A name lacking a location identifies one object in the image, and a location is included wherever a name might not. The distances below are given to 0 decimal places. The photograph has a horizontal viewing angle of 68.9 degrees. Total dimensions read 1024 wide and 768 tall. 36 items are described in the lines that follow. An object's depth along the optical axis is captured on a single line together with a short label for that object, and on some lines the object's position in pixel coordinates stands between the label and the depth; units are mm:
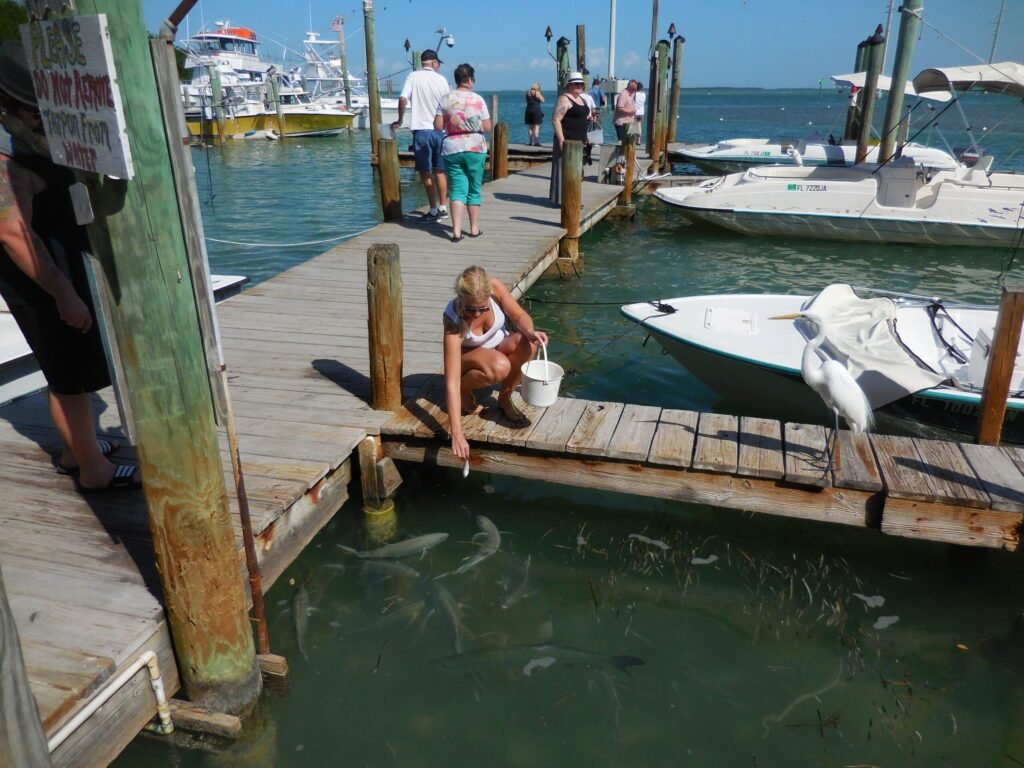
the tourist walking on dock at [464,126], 7828
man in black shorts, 2930
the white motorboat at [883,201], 11914
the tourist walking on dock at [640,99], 17359
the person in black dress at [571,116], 10773
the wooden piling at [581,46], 18984
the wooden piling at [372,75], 20250
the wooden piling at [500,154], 14500
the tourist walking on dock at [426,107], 8766
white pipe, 2566
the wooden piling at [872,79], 14922
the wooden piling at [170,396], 2342
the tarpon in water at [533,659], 3746
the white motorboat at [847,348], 5301
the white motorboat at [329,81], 43941
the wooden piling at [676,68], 20641
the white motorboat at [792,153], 15914
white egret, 4230
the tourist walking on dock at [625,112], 16250
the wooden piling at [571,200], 9648
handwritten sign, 2162
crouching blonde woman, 4109
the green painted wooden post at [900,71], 12773
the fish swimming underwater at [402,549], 4547
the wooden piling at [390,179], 10016
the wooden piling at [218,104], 30703
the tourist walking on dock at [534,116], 18141
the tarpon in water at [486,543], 4500
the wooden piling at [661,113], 18438
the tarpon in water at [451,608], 3922
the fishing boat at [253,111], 31672
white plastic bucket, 4302
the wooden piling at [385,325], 4539
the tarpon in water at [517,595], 4195
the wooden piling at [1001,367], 4391
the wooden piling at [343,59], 42531
